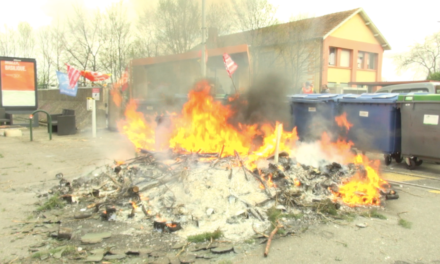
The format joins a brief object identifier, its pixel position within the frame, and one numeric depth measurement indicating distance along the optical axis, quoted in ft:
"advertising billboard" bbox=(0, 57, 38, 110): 47.73
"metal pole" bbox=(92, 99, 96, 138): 41.35
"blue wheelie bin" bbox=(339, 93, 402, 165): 26.50
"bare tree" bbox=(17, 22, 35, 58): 107.34
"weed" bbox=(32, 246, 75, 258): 11.32
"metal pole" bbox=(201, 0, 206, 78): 38.31
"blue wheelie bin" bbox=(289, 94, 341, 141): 30.50
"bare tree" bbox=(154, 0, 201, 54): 32.51
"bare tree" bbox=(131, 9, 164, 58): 34.36
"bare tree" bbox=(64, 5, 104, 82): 80.43
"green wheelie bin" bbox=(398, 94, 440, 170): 24.22
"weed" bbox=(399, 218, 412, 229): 14.09
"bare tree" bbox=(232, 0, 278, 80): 40.57
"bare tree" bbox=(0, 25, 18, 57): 110.11
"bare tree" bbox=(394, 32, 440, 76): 124.73
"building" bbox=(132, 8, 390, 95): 39.95
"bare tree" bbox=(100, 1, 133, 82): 71.36
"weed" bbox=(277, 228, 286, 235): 13.01
